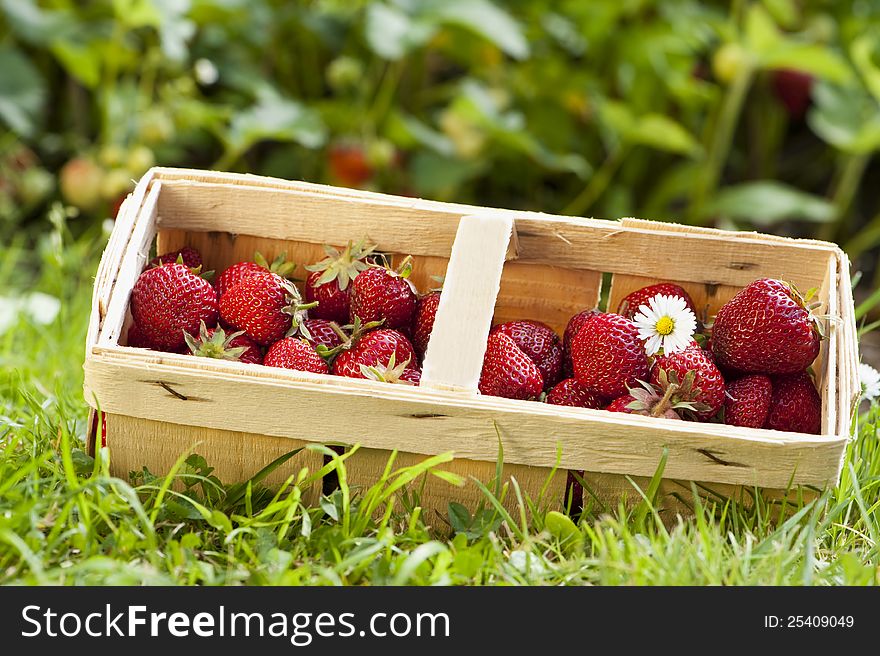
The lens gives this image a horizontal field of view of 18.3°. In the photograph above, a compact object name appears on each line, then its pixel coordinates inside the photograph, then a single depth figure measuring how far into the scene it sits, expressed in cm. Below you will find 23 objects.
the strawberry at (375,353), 111
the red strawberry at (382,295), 114
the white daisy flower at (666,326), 110
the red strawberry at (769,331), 110
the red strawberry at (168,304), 111
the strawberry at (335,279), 115
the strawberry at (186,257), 116
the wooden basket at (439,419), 106
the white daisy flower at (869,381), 117
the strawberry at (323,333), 114
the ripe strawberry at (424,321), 114
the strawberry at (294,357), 110
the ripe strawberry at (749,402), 110
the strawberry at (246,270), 114
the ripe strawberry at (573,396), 111
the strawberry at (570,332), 114
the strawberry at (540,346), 114
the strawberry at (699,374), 109
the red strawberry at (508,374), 110
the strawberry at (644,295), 115
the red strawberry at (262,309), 113
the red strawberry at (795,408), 111
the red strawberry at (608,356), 110
